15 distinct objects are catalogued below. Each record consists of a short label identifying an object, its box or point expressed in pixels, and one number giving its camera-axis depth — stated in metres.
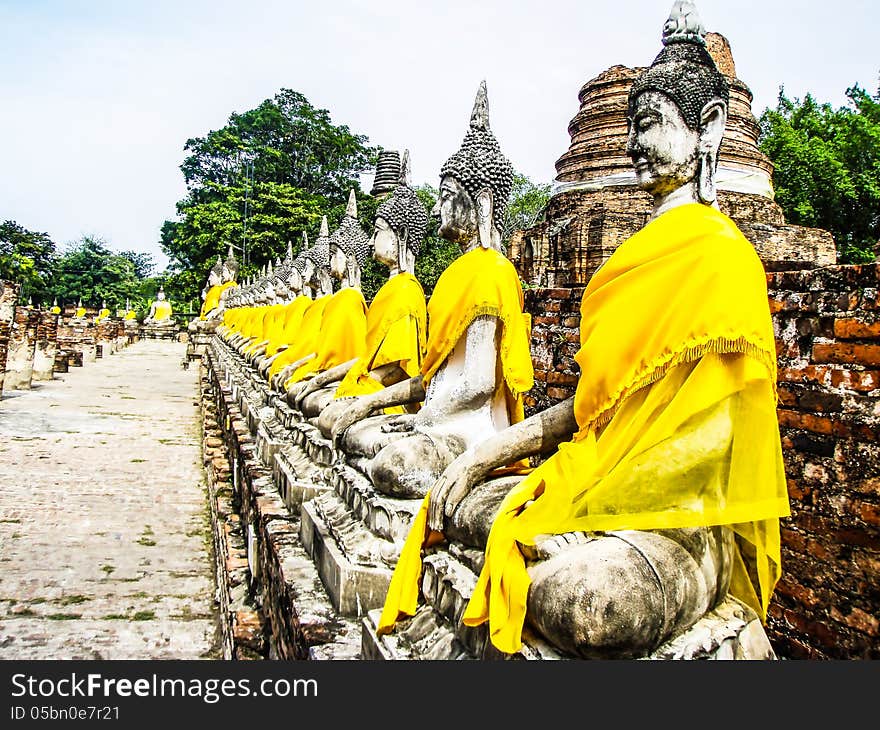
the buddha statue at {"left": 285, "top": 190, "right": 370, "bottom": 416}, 6.05
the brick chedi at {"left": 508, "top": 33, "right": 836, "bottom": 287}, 9.33
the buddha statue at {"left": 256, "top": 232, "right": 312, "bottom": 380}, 8.76
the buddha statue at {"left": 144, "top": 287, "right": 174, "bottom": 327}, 37.34
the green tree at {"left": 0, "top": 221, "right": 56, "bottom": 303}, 42.44
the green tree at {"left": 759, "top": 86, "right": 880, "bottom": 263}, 16.41
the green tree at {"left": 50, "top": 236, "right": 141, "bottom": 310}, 52.62
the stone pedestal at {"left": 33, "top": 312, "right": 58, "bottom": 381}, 18.00
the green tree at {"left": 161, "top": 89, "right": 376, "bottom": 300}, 30.09
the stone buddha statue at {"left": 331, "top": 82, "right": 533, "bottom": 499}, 3.12
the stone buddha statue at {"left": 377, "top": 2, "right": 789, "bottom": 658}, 1.68
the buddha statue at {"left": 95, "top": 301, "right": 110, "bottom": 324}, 33.53
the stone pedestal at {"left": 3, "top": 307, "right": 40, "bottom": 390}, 15.76
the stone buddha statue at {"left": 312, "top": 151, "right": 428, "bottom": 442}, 4.60
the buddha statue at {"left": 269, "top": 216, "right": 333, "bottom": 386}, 6.58
